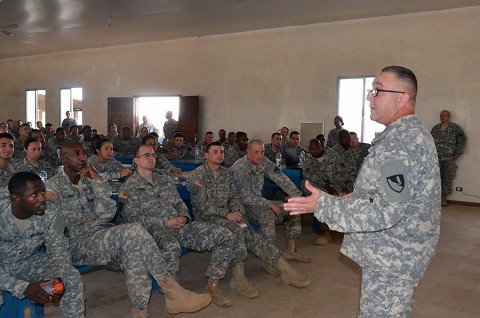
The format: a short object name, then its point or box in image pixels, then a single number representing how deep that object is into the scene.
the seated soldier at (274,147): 8.00
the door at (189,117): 12.04
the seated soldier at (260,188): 4.71
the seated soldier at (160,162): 5.91
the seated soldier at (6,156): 4.71
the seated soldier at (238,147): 7.94
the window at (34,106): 16.36
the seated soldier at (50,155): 7.47
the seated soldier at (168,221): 3.77
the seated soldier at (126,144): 9.69
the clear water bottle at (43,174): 4.64
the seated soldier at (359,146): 6.82
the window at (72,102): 15.13
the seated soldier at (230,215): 3.97
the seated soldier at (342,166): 5.82
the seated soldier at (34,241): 2.76
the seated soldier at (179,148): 8.59
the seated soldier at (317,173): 5.68
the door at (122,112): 13.49
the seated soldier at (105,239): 3.16
